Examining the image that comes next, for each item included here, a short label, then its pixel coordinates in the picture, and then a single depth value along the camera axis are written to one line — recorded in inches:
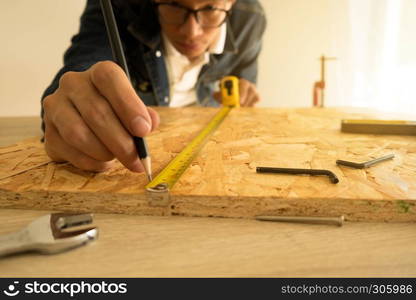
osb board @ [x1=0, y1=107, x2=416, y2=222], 19.8
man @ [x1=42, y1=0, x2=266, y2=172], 23.1
